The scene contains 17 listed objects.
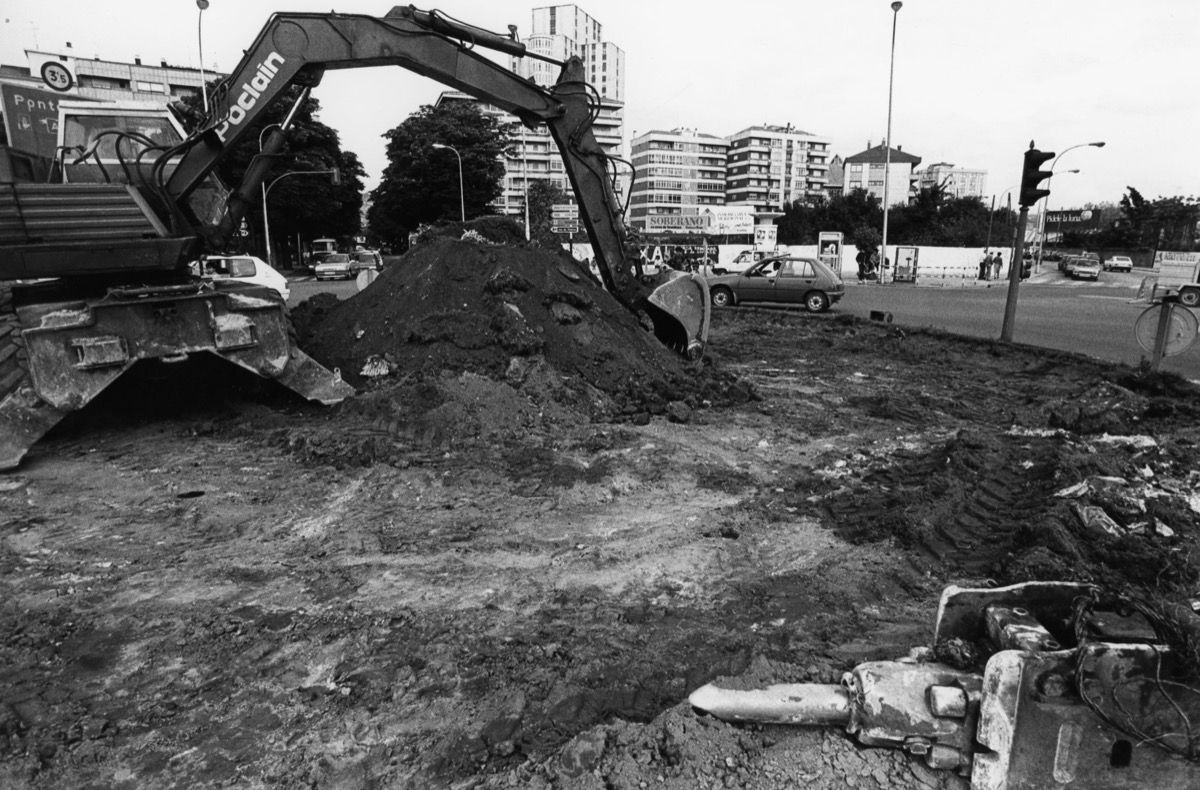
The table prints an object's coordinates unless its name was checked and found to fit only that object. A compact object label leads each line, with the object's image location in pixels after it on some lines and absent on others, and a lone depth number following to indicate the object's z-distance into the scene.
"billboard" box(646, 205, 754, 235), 52.34
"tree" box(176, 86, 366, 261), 43.06
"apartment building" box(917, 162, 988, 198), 142.46
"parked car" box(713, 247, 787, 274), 39.88
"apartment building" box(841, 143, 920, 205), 100.56
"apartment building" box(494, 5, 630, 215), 88.19
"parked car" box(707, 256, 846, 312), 20.03
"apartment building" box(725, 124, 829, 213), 125.69
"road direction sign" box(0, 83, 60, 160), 13.26
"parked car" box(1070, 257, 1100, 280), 42.77
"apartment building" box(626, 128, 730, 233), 113.00
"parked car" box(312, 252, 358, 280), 38.66
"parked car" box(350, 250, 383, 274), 38.51
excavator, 6.43
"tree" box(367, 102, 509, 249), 49.38
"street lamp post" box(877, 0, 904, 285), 35.75
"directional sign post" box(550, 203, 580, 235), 23.79
